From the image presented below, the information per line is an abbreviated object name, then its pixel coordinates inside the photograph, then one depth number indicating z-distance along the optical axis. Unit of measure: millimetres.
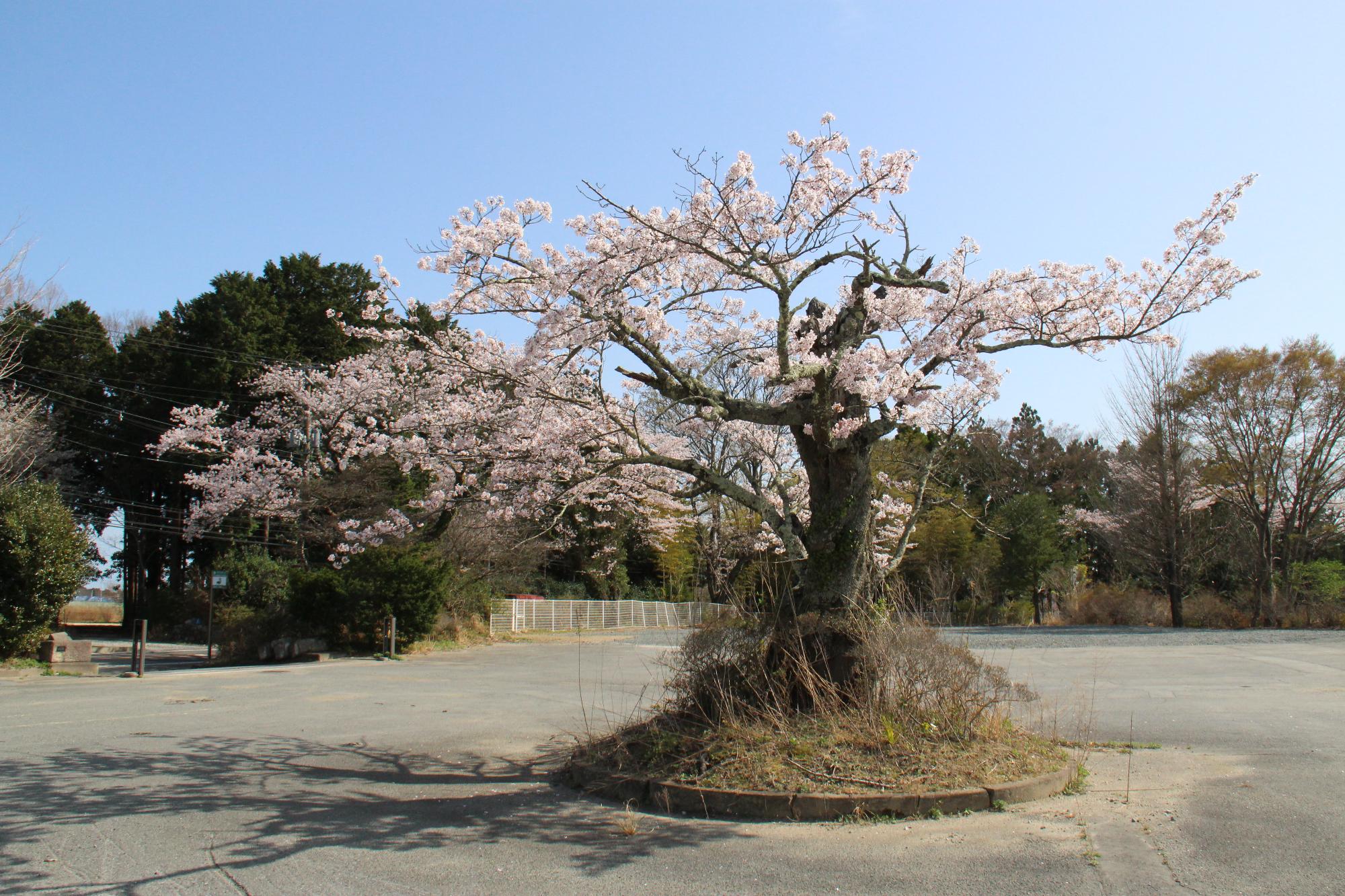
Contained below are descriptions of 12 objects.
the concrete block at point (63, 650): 16797
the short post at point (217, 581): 21691
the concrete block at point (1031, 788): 5859
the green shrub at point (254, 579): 27266
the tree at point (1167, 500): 28750
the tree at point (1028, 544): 36625
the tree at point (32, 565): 15992
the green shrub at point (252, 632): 21609
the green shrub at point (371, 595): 20656
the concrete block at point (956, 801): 5703
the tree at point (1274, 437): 27188
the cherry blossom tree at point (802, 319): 7543
